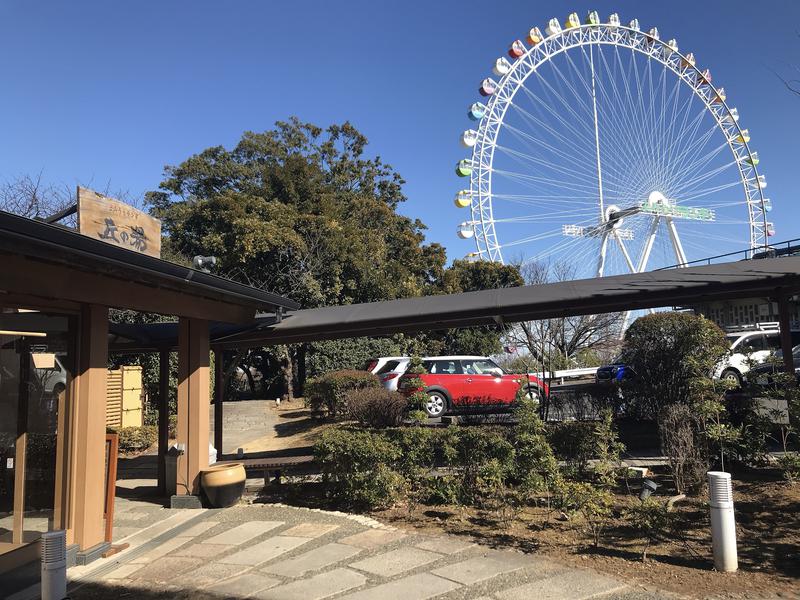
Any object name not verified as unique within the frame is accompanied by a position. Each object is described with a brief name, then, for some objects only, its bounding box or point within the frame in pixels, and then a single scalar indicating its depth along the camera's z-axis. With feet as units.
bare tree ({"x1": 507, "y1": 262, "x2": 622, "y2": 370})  76.84
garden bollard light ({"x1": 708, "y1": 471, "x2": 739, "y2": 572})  13.11
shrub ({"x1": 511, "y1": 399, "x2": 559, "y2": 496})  17.85
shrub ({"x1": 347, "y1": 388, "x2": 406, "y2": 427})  35.24
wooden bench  25.31
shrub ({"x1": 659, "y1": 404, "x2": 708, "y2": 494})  19.29
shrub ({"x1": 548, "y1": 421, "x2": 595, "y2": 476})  21.73
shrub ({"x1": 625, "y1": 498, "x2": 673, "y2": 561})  14.82
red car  44.06
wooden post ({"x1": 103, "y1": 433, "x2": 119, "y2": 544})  18.21
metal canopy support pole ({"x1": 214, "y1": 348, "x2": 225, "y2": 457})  32.91
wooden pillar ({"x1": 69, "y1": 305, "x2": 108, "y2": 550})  16.69
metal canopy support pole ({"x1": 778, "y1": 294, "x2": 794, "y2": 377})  24.45
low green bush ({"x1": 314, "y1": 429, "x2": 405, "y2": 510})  20.51
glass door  15.90
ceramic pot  22.94
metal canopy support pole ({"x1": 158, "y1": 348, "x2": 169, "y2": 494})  26.89
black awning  24.47
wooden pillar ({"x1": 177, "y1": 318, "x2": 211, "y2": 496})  23.94
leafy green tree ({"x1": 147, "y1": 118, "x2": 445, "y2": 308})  68.74
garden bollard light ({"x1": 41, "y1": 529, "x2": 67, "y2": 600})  10.49
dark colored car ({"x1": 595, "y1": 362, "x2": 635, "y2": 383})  43.89
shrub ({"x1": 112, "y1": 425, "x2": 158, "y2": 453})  42.57
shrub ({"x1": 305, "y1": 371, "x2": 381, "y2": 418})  44.35
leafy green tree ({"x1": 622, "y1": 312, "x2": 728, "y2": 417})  21.84
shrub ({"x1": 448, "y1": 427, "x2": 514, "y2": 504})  19.34
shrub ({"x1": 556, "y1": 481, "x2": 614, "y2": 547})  15.97
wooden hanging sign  20.86
